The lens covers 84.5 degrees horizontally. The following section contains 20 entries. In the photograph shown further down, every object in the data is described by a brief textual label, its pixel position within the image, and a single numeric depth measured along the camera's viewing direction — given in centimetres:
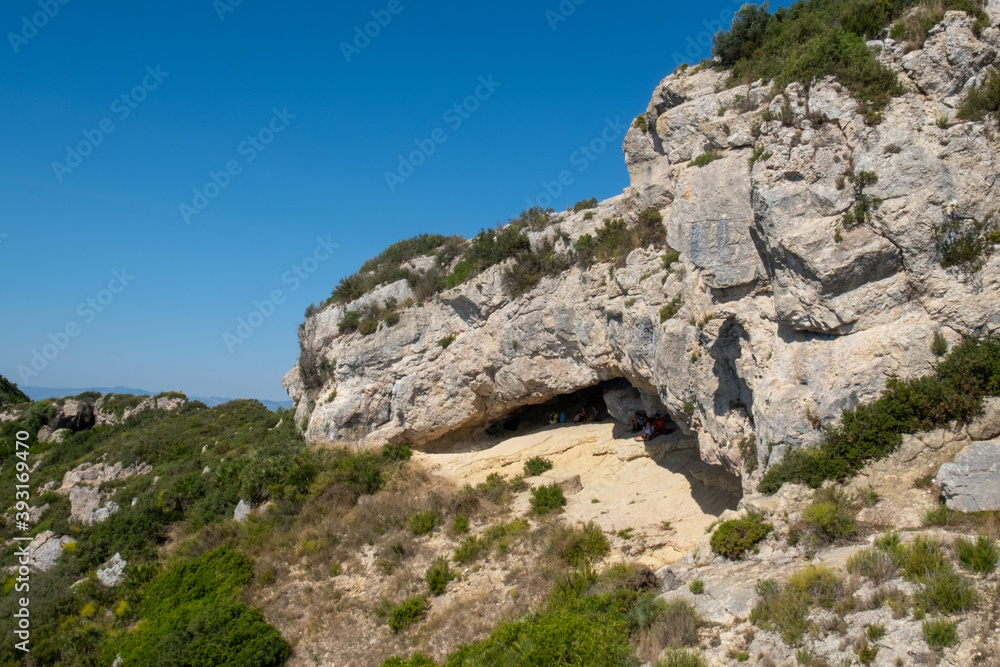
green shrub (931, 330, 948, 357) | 909
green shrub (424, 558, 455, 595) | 1314
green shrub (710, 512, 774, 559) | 905
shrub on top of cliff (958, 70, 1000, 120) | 955
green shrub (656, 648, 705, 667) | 691
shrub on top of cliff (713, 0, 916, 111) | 1072
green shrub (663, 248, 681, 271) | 1471
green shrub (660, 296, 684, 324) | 1379
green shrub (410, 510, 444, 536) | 1572
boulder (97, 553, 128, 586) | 1766
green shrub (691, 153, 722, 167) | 1308
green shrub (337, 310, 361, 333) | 2261
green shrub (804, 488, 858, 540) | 821
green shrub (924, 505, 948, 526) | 772
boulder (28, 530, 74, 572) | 2053
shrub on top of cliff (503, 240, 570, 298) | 1864
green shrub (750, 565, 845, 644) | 684
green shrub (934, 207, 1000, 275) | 912
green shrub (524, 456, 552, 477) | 1758
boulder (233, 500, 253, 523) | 1895
